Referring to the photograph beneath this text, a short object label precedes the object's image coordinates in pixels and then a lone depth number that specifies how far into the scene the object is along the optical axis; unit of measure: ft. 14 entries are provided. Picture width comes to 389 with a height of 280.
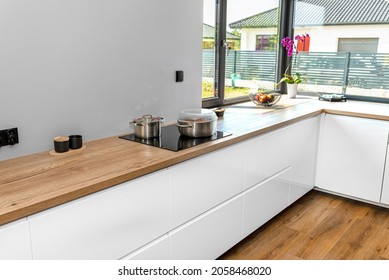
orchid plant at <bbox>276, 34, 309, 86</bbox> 12.42
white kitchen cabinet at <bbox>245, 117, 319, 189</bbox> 7.86
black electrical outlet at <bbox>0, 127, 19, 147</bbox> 5.42
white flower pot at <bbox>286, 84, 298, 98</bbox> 12.41
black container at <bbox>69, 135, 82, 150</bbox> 6.07
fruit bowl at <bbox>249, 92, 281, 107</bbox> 10.58
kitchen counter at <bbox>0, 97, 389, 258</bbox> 4.23
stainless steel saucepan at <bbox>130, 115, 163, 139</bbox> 6.73
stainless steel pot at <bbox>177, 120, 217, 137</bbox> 6.78
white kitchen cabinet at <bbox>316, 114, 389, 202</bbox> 9.68
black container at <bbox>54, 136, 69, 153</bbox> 5.86
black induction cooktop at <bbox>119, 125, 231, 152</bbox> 6.35
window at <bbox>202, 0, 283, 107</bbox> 9.78
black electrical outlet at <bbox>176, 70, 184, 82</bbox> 8.12
